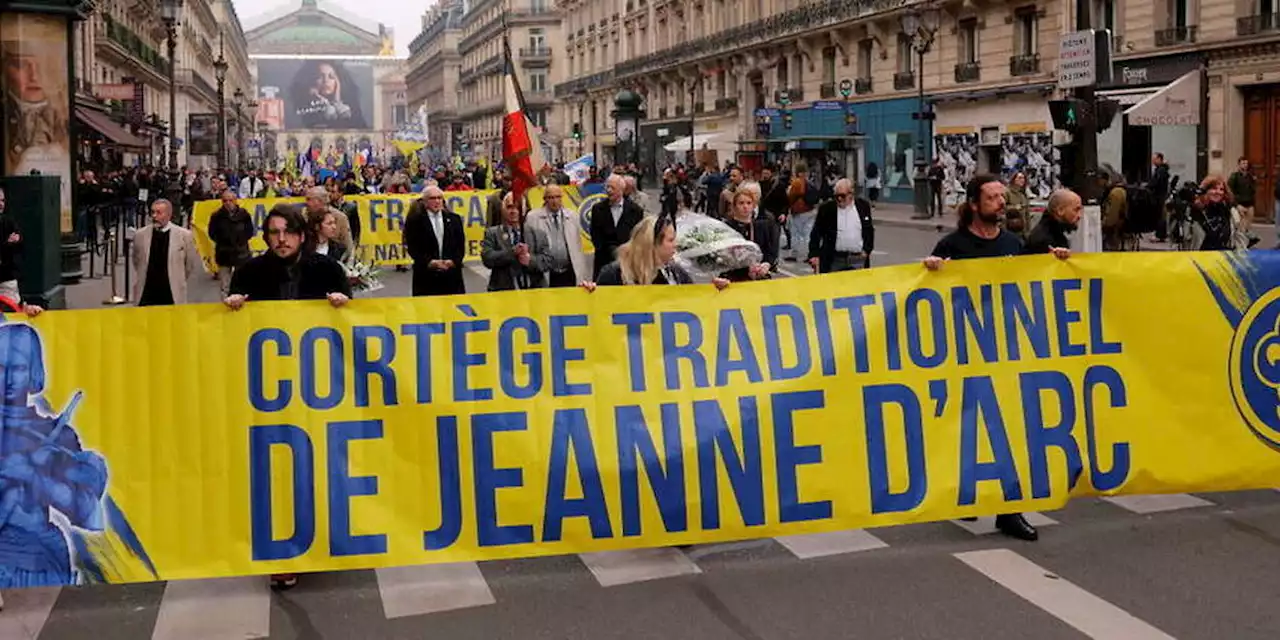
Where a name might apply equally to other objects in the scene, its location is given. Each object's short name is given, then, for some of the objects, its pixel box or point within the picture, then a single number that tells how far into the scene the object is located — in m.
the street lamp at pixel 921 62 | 36.28
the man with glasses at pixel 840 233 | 13.40
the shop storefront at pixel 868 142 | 44.28
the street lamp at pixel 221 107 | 50.17
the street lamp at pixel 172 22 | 32.19
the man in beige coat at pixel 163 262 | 11.26
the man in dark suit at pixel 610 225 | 12.48
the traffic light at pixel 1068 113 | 14.53
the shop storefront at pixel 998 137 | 36.59
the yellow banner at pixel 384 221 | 23.86
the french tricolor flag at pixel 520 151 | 15.16
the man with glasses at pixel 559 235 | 11.84
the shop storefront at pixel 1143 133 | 31.48
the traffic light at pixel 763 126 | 47.88
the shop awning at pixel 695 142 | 59.34
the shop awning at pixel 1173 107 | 29.45
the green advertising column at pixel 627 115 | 50.41
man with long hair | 7.49
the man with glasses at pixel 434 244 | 11.68
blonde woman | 7.43
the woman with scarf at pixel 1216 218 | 15.32
